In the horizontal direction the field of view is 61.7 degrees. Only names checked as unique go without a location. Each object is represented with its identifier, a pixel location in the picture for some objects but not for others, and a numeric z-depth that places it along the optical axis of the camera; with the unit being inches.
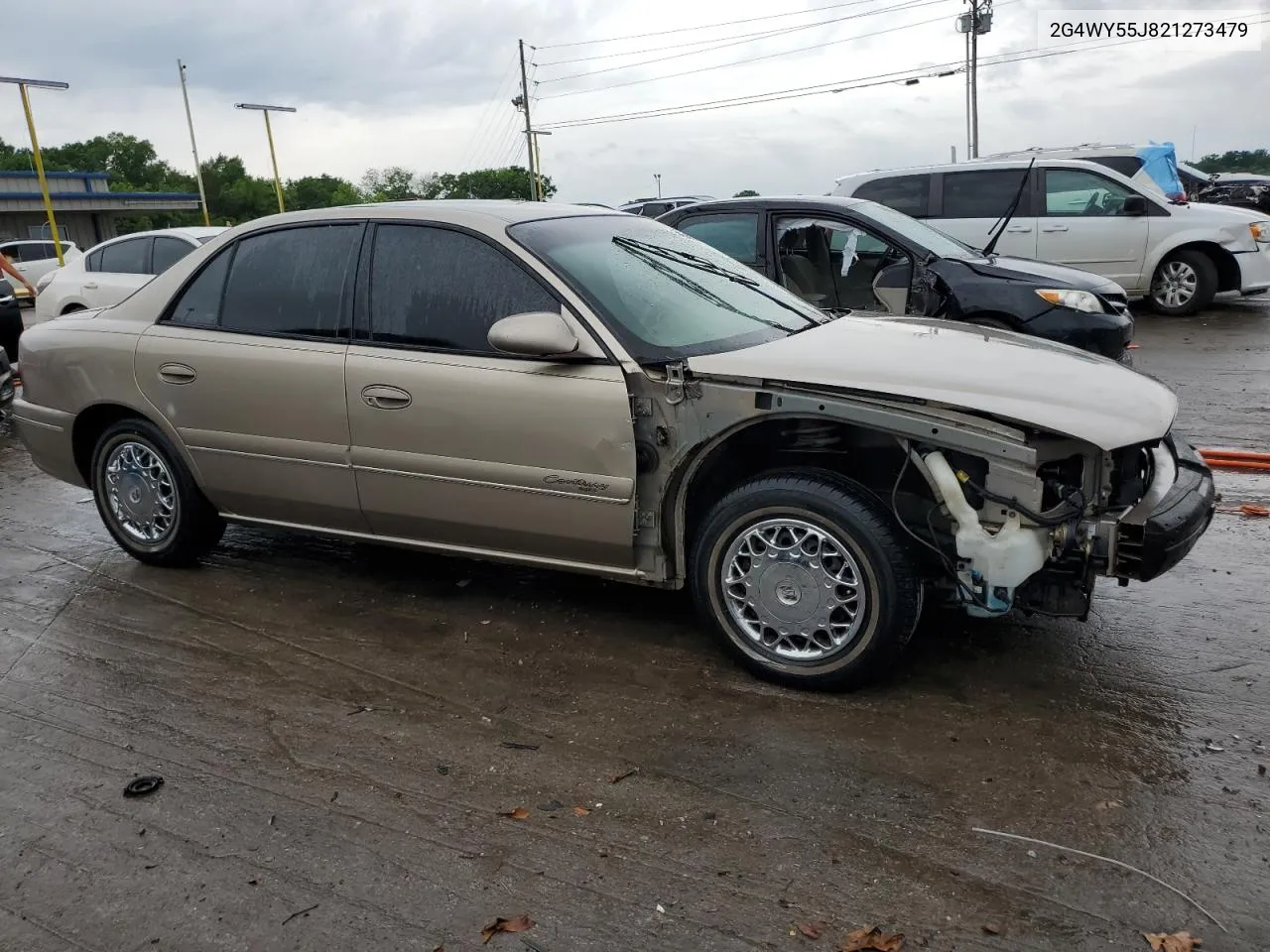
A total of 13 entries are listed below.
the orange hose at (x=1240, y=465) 243.3
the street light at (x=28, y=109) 897.5
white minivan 475.8
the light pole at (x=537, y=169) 2109.3
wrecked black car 302.0
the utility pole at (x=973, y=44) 1654.8
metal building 1692.9
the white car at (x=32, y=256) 1016.9
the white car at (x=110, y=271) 467.2
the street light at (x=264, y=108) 1308.2
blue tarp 561.3
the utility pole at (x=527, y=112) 2080.0
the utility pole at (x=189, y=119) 1772.9
